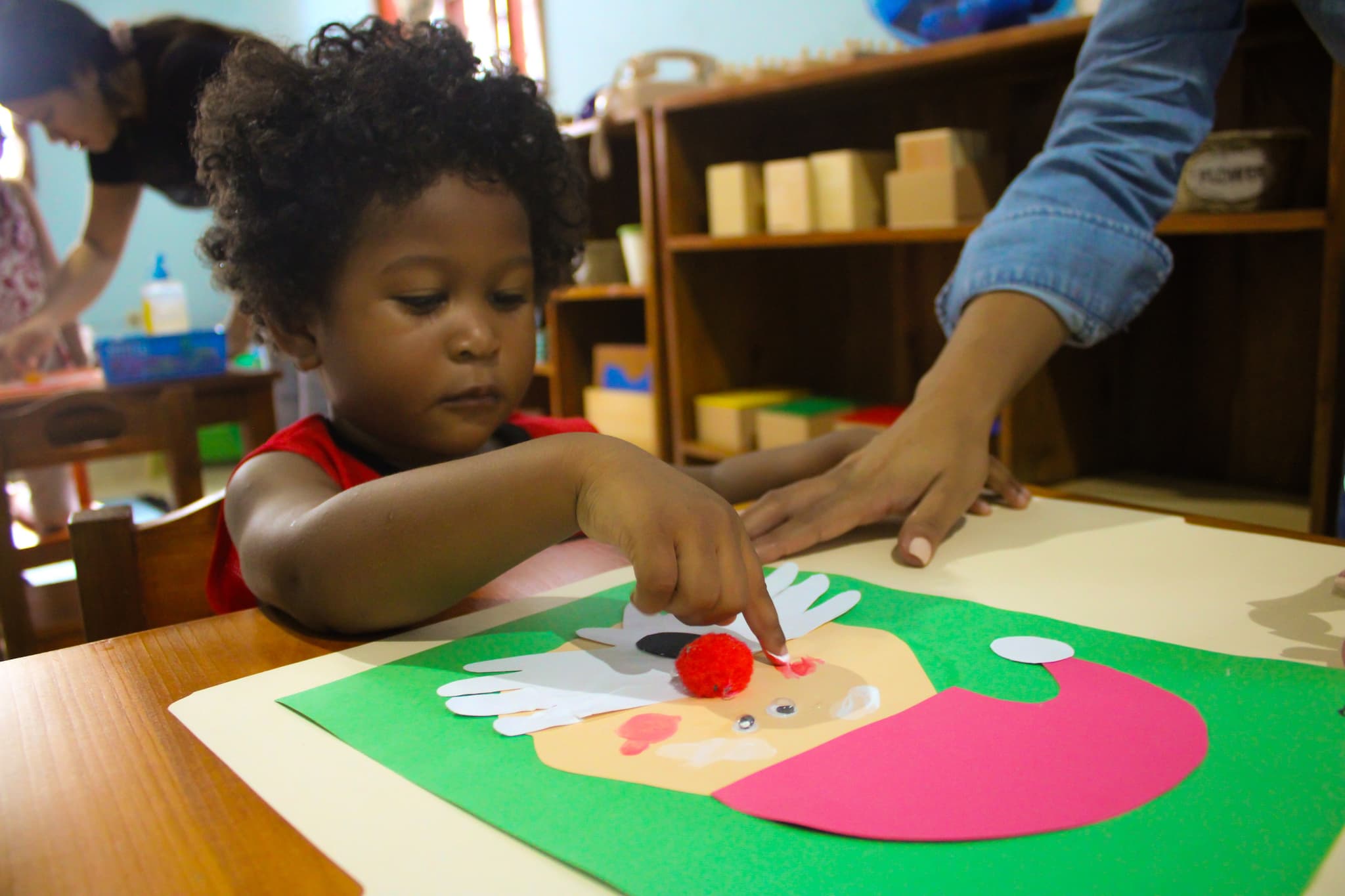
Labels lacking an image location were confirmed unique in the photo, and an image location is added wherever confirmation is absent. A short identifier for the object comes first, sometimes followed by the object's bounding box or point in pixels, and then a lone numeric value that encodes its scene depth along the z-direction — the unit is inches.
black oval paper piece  21.3
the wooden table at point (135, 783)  13.5
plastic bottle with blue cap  91.6
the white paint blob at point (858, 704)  17.6
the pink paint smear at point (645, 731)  16.8
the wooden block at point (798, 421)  77.4
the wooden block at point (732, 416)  82.4
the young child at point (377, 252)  30.9
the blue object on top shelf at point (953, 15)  62.6
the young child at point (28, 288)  105.7
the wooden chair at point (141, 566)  30.0
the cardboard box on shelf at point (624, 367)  92.9
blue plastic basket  79.4
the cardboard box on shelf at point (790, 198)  74.8
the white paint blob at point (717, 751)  16.1
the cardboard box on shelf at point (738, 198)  79.6
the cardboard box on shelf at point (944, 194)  65.4
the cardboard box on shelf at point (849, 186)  71.8
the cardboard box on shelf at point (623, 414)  92.0
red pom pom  18.9
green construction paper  12.4
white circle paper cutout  19.4
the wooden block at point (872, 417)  72.1
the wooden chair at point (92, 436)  73.5
